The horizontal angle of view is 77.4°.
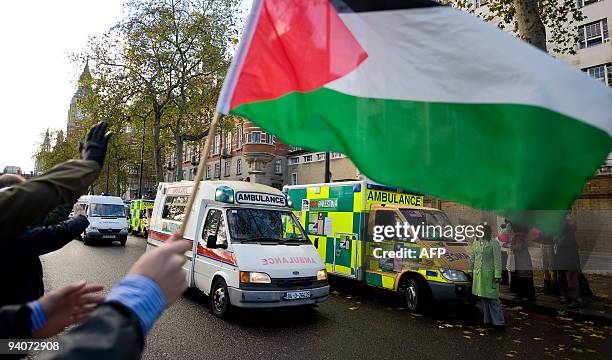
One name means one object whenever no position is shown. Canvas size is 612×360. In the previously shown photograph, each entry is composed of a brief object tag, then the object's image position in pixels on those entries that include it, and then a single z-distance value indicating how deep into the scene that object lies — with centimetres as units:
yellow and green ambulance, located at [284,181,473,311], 826
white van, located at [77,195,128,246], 1979
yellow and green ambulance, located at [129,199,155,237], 2559
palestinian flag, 189
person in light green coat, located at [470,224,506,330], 747
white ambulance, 686
